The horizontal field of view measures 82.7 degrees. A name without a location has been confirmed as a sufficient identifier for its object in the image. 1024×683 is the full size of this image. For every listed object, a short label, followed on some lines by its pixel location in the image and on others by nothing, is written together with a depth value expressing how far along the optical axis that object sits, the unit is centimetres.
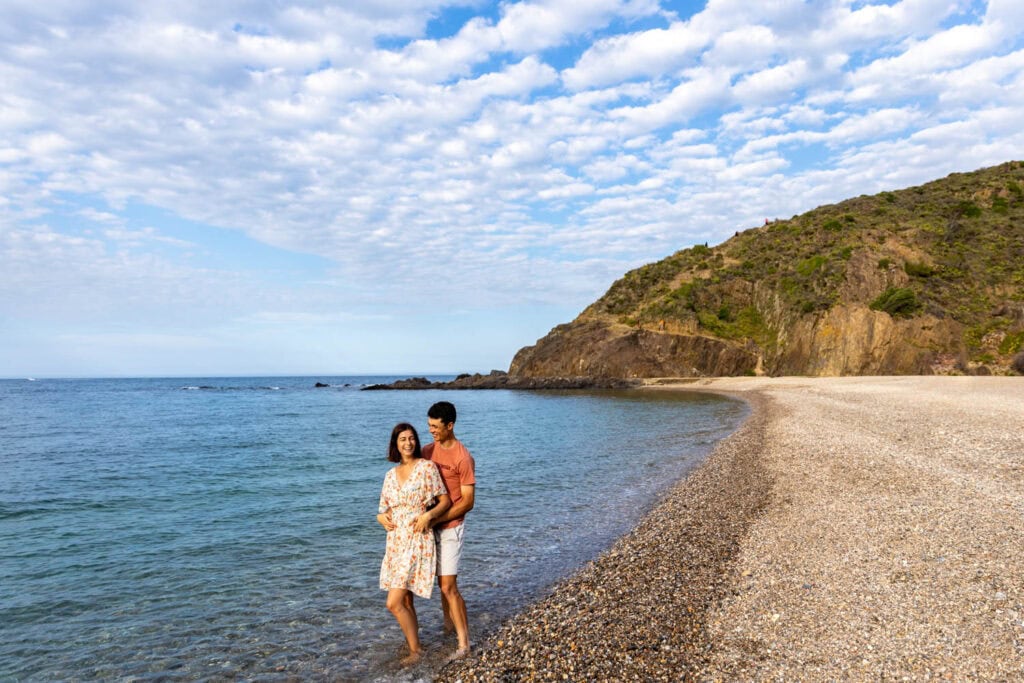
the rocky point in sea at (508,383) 7369
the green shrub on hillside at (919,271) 6294
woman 582
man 593
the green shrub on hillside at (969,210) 7300
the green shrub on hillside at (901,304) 5838
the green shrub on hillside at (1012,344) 5250
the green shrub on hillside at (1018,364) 4975
